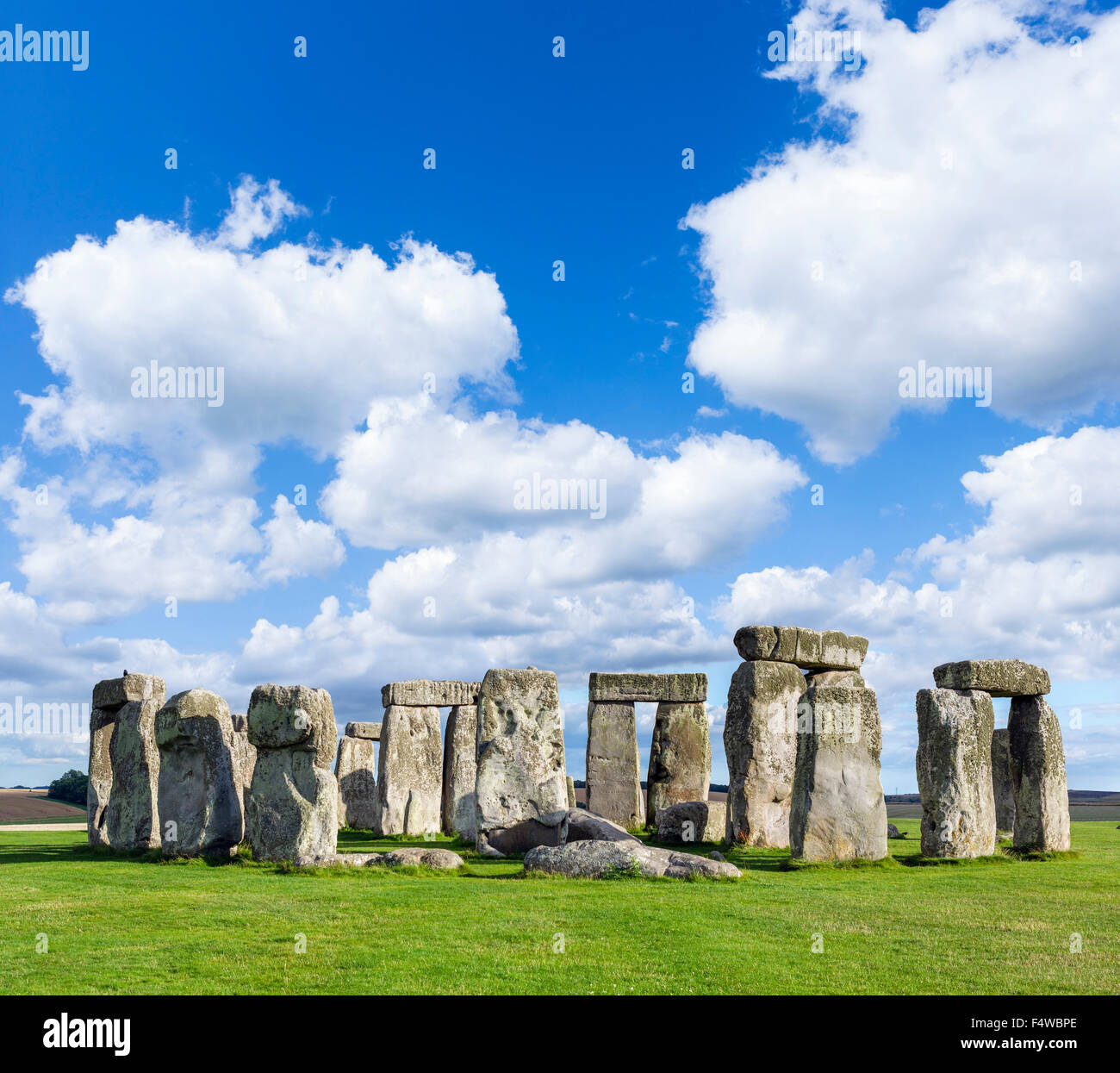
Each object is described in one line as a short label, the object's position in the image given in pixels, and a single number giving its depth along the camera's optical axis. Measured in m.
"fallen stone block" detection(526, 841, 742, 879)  12.75
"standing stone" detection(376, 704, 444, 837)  24.00
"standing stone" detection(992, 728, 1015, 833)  21.41
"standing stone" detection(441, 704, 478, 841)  22.98
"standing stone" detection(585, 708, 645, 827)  23.75
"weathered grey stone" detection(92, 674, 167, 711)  18.73
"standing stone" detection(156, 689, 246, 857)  15.58
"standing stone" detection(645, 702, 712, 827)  23.69
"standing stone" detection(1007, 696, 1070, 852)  16.53
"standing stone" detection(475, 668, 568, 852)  16.48
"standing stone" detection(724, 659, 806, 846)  18.25
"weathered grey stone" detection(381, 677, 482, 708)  24.89
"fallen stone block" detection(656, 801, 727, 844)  19.28
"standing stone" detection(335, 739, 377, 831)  27.80
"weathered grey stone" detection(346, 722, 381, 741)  28.55
